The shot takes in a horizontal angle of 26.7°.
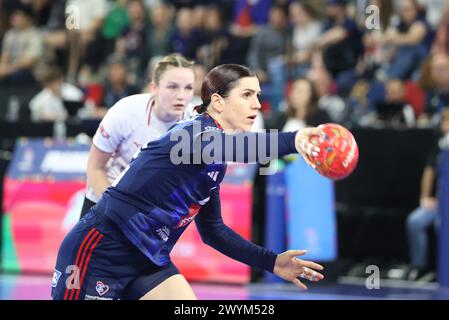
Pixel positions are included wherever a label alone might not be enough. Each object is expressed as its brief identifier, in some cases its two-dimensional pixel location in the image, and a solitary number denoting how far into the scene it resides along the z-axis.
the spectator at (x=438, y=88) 11.43
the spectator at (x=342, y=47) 13.30
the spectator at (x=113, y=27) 15.79
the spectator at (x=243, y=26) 14.15
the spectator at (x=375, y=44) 13.03
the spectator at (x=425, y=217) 10.80
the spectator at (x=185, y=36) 14.41
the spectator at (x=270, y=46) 13.83
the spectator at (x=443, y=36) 12.05
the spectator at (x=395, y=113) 11.70
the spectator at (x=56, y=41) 16.08
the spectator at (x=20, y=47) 15.67
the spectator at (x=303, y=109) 11.02
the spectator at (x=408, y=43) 12.84
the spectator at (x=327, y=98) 12.11
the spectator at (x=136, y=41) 14.98
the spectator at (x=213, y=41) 14.16
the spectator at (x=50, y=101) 13.49
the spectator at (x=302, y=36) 13.59
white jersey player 6.41
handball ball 4.20
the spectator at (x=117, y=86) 13.23
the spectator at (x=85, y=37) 15.80
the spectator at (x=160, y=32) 14.97
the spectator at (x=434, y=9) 13.66
